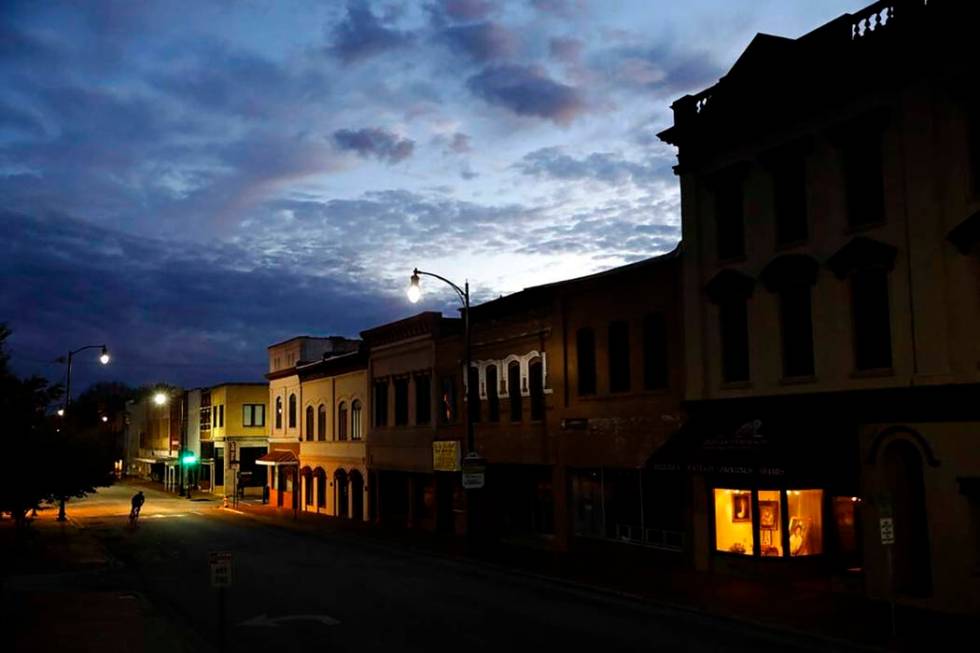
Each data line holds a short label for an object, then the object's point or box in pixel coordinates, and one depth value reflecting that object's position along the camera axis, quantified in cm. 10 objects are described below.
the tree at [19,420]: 2030
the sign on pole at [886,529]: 1600
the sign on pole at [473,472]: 2919
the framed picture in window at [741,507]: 2441
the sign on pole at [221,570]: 1451
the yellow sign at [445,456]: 3797
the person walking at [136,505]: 4637
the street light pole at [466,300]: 2902
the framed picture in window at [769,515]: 2377
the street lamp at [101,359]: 4472
